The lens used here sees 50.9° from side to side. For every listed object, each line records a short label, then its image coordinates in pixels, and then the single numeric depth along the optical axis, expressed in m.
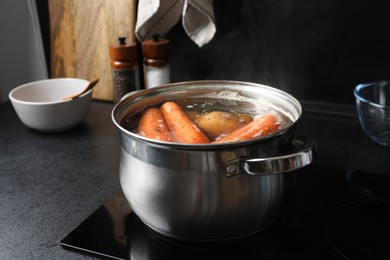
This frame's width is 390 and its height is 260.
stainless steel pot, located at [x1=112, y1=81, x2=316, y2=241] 0.55
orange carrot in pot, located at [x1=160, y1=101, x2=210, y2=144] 0.68
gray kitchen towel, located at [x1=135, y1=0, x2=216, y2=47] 1.08
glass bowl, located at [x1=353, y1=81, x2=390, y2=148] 0.94
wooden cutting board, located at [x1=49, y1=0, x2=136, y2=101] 1.23
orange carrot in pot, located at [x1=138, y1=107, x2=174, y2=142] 0.69
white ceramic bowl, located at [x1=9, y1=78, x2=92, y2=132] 1.06
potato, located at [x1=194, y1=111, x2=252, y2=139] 0.72
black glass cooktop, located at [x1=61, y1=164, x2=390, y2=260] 0.65
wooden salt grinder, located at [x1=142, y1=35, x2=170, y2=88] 1.14
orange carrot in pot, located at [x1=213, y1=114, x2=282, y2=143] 0.66
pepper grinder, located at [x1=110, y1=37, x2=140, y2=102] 1.13
